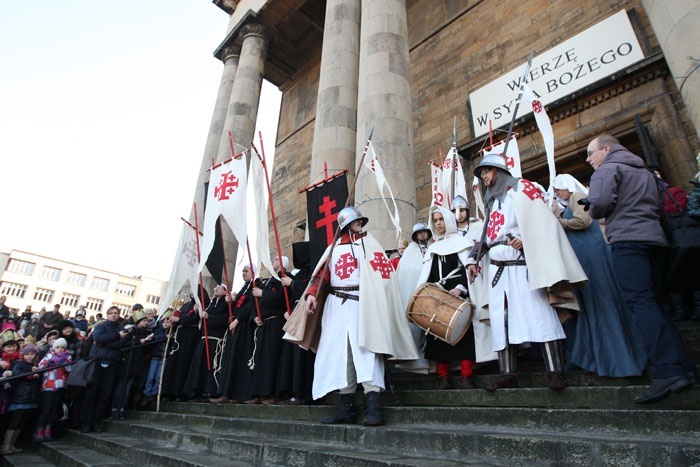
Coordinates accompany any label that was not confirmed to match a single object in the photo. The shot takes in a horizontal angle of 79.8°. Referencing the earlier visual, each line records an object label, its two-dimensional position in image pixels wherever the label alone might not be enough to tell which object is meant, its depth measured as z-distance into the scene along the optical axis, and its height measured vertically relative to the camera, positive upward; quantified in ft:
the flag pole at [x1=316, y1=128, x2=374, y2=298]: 13.05 +4.21
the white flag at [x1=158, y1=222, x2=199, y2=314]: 23.56 +7.36
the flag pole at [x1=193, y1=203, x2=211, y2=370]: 19.93 +3.31
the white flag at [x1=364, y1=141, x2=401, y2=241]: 20.34 +10.59
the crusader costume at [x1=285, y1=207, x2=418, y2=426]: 11.64 +2.47
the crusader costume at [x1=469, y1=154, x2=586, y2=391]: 10.51 +3.44
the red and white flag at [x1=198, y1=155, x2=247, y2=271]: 18.98 +9.07
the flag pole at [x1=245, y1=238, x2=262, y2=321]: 17.93 +5.59
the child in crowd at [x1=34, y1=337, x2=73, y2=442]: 19.97 +0.78
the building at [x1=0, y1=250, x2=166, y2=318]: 176.45 +50.86
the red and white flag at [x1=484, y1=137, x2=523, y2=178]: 19.64 +11.29
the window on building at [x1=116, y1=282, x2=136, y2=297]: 209.87 +53.62
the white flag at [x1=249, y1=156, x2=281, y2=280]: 17.66 +8.22
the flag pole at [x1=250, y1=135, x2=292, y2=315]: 16.19 +5.74
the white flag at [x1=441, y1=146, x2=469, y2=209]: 22.00 +11.78
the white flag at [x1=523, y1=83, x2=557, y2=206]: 13.08 +9.62
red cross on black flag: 17.94 +8.43
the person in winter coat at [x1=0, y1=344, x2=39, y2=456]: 19.24 +0.08
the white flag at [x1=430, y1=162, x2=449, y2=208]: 23.29 +11.93
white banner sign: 24.82 +20.50
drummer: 12.57 +4.23
